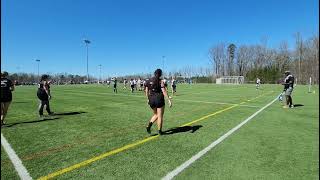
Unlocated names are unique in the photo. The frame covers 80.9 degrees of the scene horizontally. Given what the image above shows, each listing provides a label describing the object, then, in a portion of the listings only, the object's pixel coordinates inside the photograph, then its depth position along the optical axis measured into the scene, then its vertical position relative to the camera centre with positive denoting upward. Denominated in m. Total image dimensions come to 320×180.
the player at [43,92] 7.47 -0.36
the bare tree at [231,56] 75.62 +10.89
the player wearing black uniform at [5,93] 6.20 -0.34
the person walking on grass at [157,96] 5.18 -0.36
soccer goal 56.18 +1.01
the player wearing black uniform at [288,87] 9.70 -0.18
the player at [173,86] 18.33 -0.27
